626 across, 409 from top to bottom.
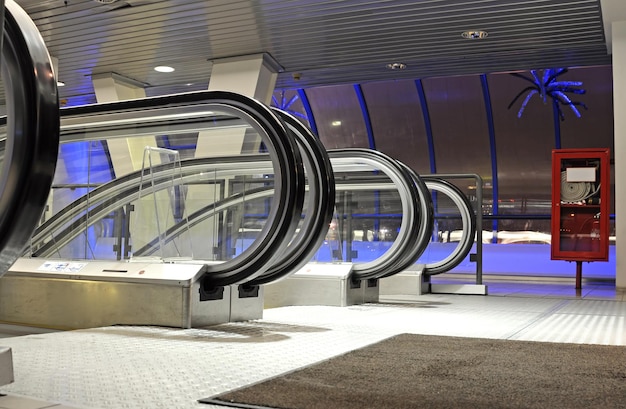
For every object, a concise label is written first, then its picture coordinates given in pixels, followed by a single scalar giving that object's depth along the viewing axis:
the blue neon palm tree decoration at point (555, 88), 17.33
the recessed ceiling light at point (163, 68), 11.61
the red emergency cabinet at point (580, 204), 9.59
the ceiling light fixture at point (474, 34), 9.20
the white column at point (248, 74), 10.66
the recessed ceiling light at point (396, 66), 10.93
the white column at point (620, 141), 8.92
